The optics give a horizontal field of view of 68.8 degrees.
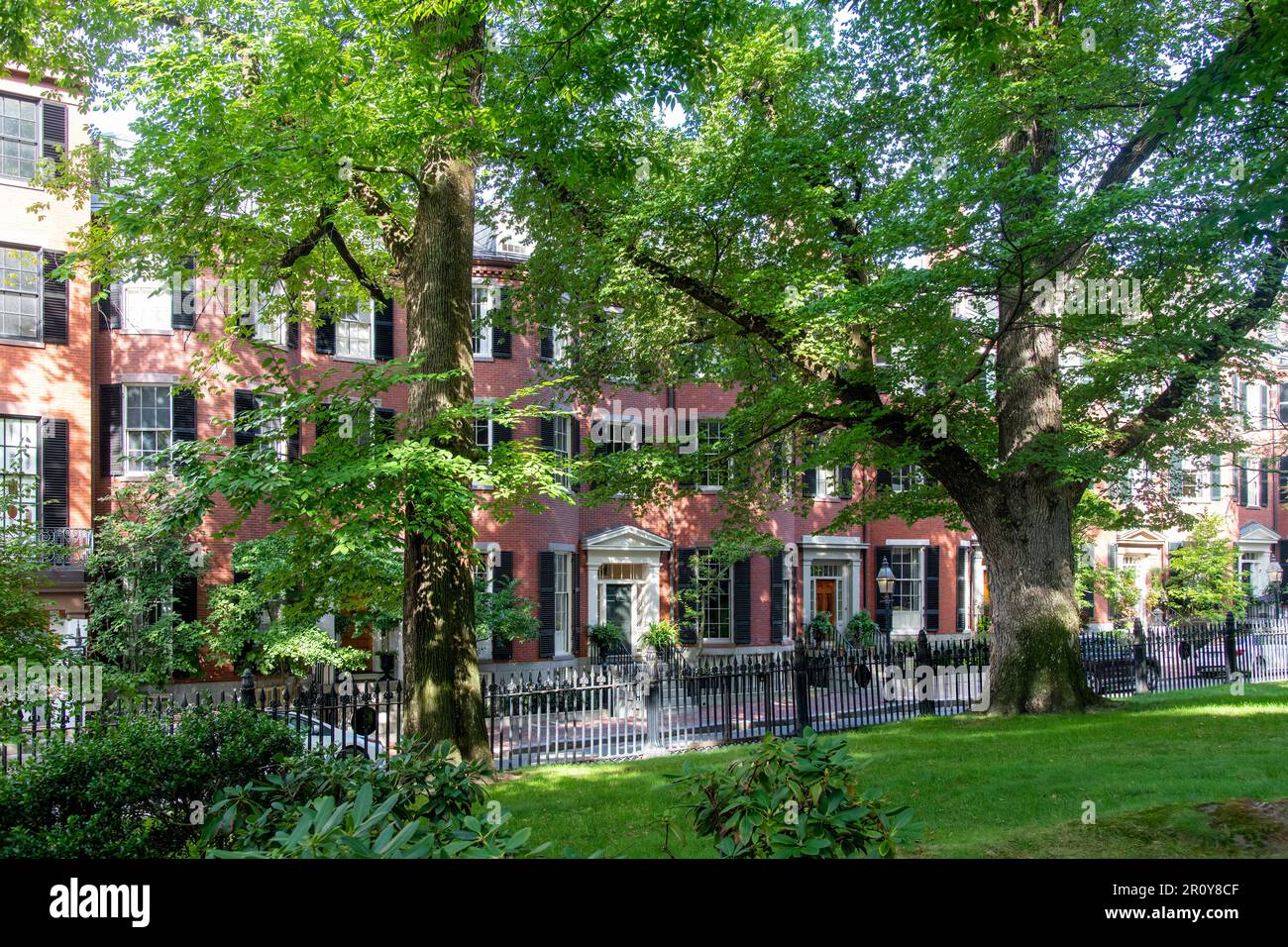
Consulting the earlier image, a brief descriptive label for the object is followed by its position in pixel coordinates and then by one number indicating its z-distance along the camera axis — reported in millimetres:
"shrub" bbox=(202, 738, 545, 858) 3150
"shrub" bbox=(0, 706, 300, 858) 5578
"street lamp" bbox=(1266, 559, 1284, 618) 44253
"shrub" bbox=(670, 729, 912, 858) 4105
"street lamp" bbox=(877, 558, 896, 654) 26156
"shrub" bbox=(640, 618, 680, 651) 27406
